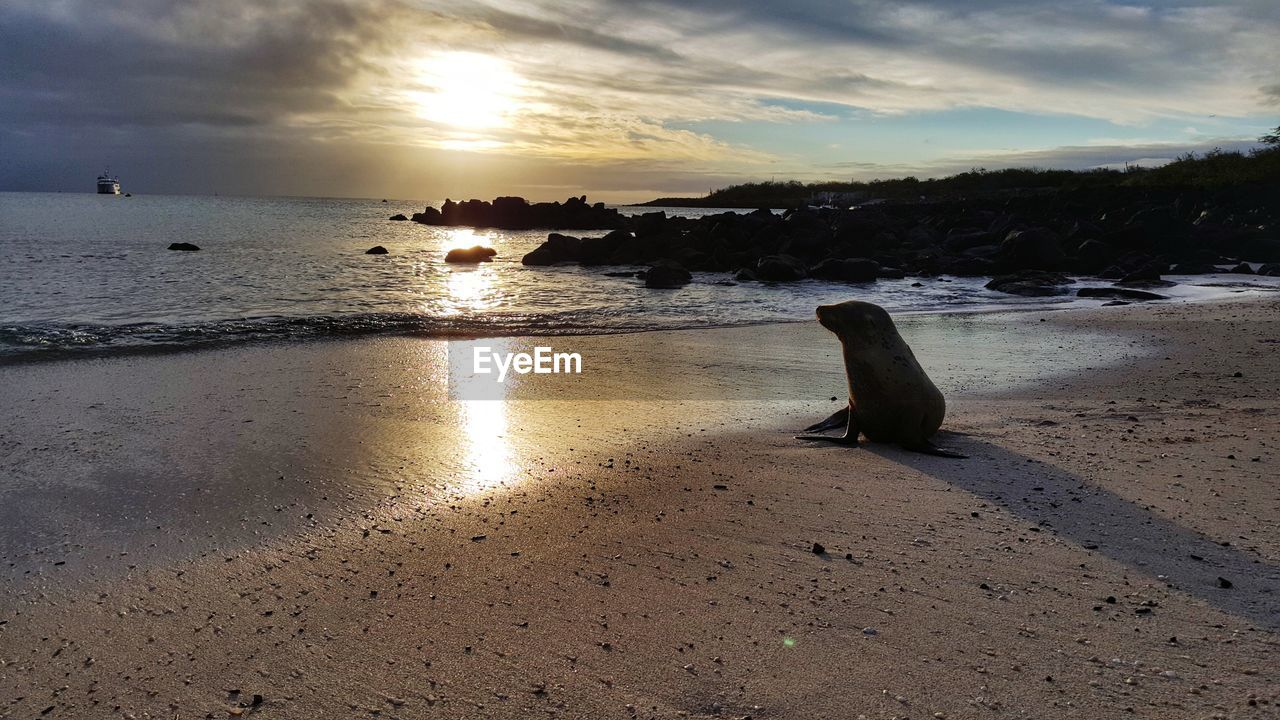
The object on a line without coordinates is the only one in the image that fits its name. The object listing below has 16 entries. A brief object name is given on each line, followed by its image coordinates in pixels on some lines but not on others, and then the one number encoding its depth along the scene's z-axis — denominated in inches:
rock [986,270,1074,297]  824.9
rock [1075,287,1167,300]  748.0
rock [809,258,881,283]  1021.2
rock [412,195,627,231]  2810.0
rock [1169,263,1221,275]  987.9
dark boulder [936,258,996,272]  1090.1
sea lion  246.1
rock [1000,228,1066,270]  1053.8
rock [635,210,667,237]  1425.9
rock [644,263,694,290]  933.8
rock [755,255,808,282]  989.2
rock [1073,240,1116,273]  1051.3
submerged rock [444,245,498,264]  1296.8
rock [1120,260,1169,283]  881.6
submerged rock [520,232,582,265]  1284.4
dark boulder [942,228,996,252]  1344.7
